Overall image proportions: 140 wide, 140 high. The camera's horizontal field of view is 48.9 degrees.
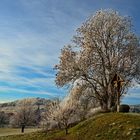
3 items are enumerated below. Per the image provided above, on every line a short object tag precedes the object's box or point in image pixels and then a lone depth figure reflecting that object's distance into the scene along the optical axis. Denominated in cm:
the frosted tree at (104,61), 2649
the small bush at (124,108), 2188
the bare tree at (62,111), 2513
